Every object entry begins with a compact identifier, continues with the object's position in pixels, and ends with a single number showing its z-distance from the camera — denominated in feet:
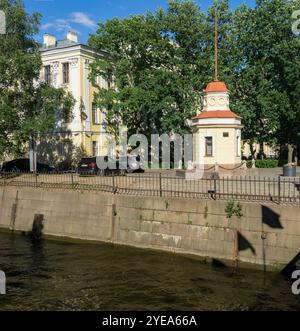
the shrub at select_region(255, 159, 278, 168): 121.80
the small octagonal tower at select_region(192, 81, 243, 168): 83.61
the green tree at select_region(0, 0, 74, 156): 82.58
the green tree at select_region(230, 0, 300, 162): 111.14
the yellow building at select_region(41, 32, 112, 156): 119.55
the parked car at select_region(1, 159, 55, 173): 98.76
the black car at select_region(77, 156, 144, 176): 83.61
